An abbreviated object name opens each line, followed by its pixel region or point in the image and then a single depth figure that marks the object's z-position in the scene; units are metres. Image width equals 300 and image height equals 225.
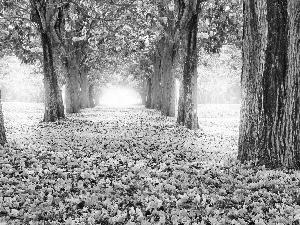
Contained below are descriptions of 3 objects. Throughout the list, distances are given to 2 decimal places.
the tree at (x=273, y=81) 7.57
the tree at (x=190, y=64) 16.45
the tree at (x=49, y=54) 19.52
